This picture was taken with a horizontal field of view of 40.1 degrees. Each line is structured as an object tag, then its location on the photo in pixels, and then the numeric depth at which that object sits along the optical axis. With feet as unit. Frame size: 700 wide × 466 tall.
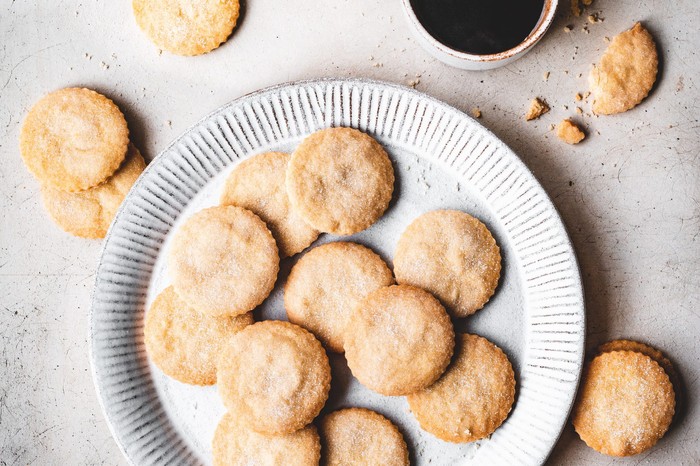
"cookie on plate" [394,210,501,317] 1.70
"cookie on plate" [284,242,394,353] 1.71
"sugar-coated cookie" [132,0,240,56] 1.77
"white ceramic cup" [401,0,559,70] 1.62
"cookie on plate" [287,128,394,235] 1.69
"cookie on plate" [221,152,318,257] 1.74
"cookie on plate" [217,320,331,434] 1.66
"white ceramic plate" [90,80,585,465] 1.70
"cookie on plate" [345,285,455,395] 1.65
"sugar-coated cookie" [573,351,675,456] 1.72
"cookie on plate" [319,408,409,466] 1.69
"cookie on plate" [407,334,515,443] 1.68
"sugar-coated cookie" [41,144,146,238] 1.79
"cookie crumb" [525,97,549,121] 1.77
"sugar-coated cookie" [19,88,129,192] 1.76
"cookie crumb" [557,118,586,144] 1.77
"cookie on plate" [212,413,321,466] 1.68
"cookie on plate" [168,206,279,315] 1.70
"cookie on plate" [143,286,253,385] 1.72
